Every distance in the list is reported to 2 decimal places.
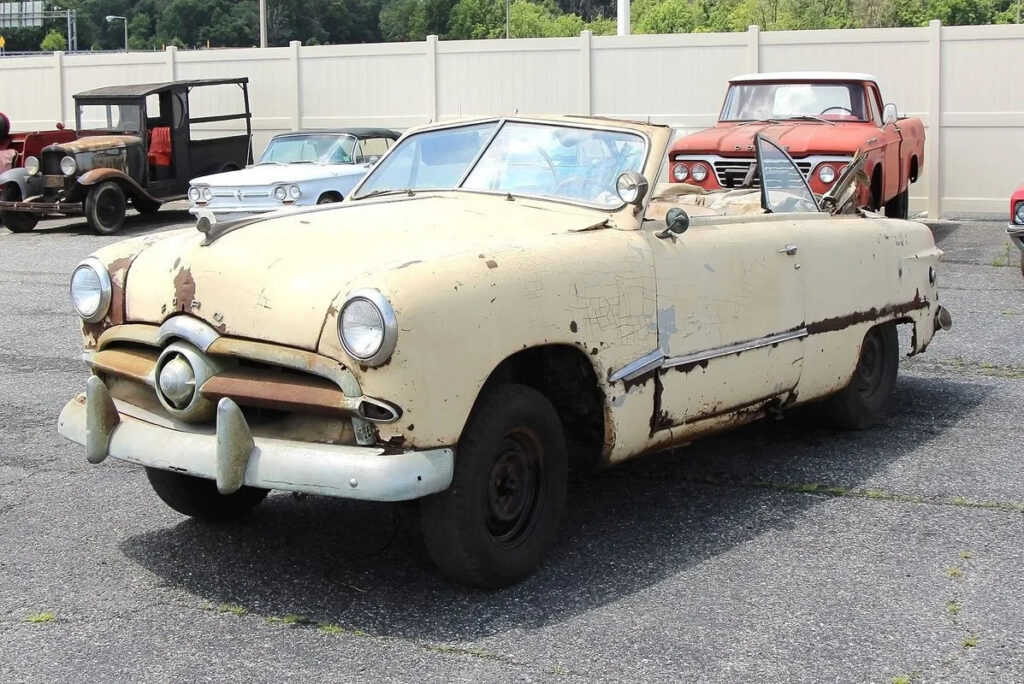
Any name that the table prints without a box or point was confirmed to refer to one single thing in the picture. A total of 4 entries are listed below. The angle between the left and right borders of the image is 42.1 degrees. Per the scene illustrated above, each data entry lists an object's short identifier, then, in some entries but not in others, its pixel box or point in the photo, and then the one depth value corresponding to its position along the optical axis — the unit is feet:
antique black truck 59.36
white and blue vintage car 51.19
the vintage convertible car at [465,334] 13.74
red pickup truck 41.11
